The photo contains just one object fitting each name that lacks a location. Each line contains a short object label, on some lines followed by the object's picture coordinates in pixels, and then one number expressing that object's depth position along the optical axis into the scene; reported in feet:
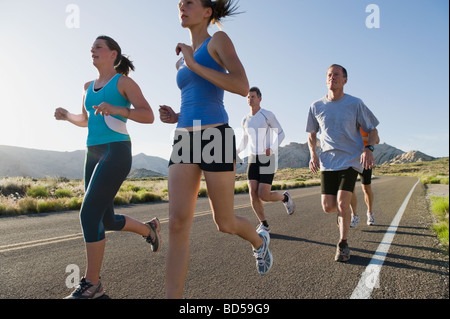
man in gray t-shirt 14.20
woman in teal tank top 8.67
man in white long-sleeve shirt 17.95
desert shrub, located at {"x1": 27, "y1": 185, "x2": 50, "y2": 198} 40.27
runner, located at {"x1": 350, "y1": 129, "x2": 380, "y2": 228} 20.74
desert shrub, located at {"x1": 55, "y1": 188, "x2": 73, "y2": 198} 42.09
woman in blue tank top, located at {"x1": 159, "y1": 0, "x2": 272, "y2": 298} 7.55
